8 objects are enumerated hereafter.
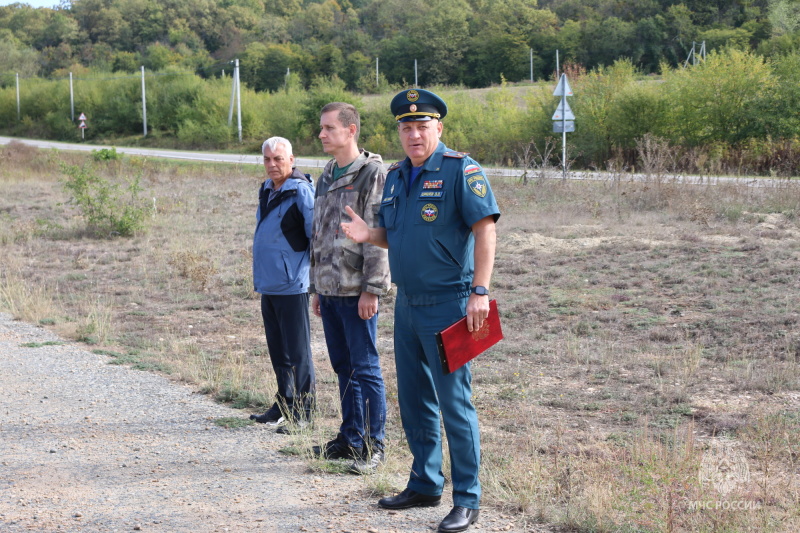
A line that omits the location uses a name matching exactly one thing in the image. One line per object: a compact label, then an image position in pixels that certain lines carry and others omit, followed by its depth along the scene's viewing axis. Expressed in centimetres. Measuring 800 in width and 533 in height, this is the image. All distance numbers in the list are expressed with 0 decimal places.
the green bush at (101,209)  1522
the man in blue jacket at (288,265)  549
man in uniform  376
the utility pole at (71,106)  6242
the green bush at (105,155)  2712
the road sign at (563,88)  1971
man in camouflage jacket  469
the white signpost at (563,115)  1977
